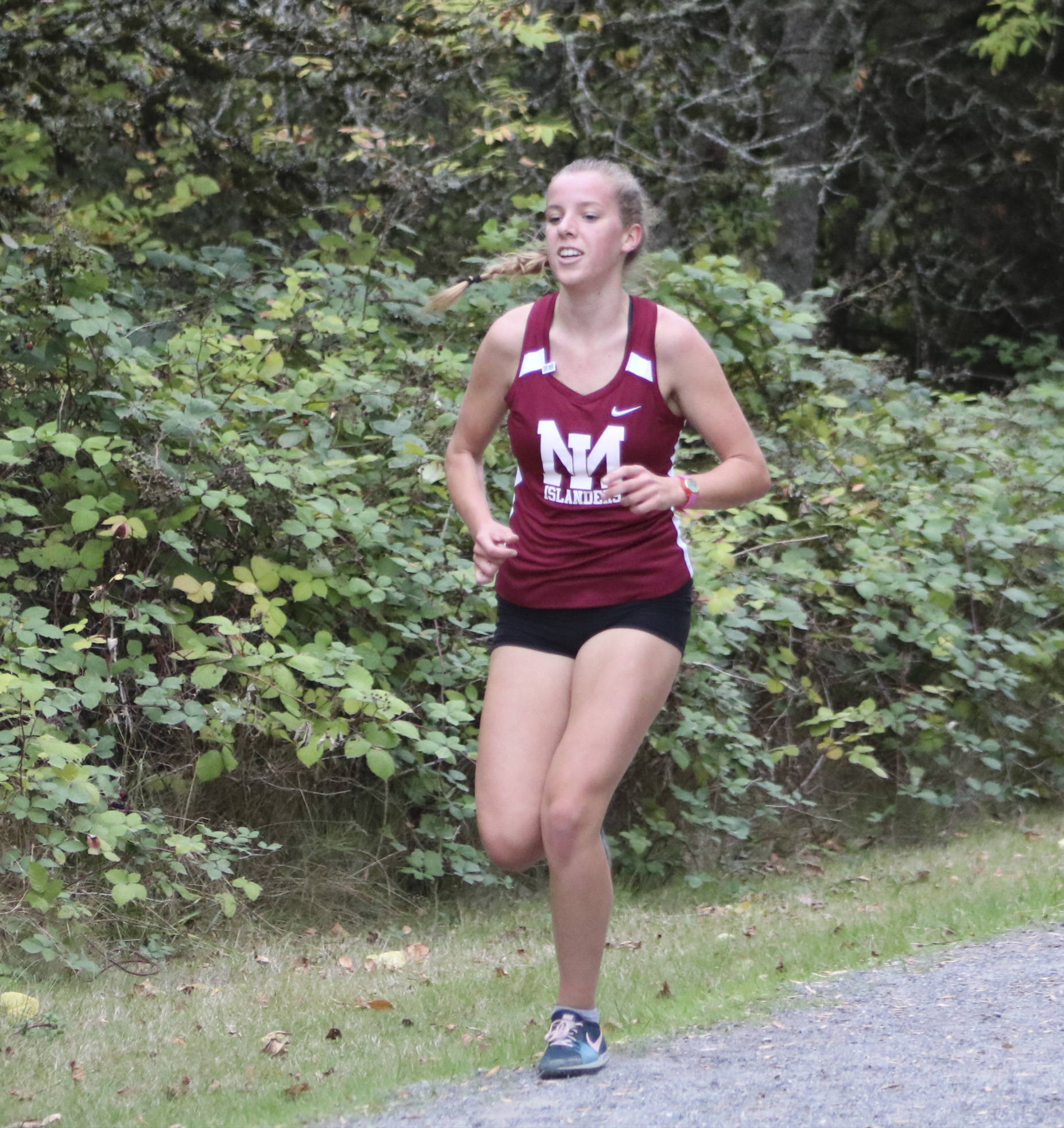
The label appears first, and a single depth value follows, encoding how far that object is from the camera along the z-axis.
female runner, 8.05
